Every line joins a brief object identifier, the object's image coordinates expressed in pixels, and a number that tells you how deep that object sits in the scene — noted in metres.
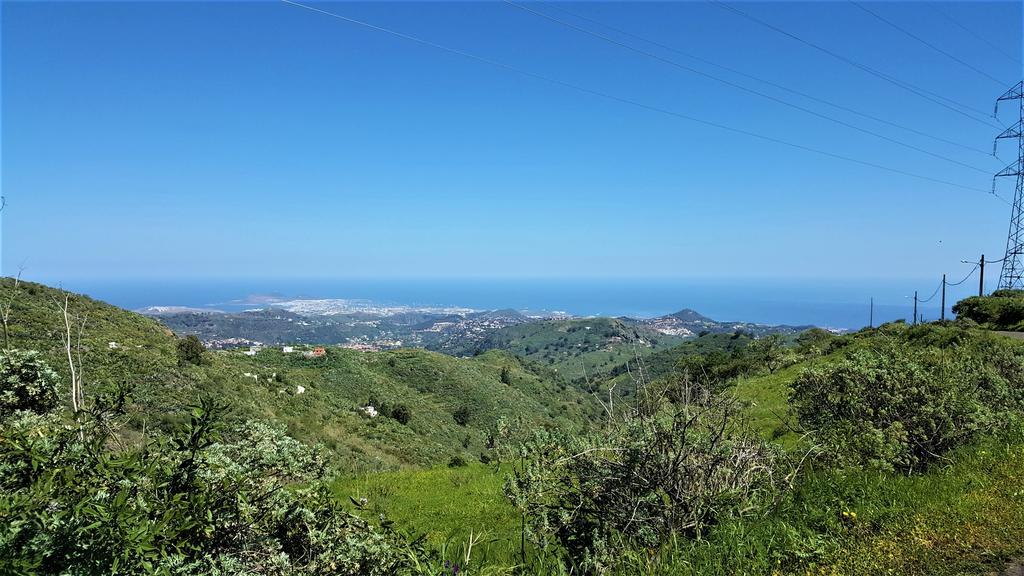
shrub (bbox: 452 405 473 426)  48.56
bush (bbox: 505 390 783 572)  5.04
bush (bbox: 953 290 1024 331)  29.25
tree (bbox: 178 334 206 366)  32.38
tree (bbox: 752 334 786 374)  33.59
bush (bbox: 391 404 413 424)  39.47
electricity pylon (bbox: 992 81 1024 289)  38.75
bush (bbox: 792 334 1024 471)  6.35
